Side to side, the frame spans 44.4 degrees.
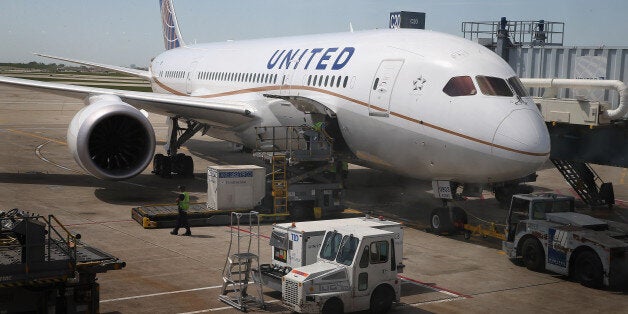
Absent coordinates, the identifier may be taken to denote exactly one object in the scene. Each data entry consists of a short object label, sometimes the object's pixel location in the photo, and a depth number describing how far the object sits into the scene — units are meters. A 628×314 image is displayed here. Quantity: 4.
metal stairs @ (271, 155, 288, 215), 20.62
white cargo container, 20.55
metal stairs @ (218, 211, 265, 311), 13.05
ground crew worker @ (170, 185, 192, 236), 18.69
